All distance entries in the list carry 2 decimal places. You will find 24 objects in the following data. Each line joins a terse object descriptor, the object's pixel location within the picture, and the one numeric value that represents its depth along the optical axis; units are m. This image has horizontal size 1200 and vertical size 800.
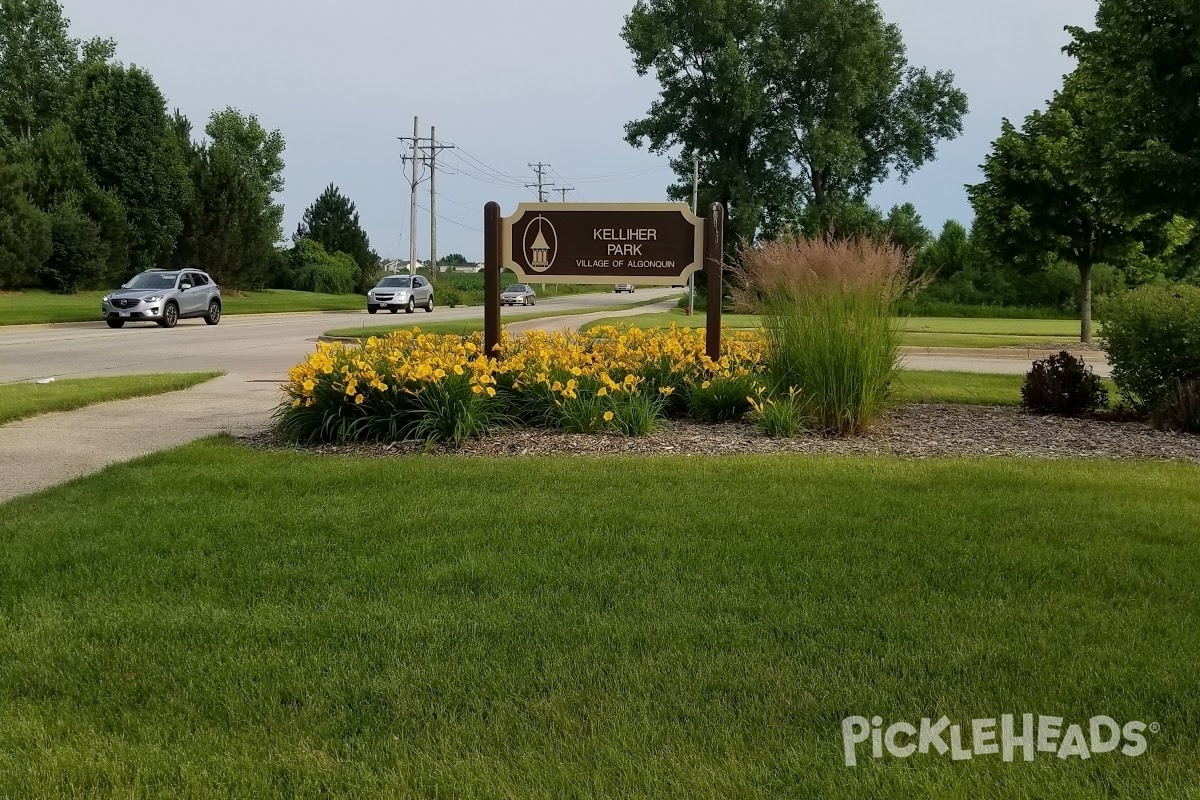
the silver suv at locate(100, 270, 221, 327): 24.72
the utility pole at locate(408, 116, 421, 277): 45.94
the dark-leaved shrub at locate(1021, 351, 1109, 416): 9.01
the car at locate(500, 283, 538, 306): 53.22
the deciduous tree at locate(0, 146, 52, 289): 32.41
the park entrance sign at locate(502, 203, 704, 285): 9.09
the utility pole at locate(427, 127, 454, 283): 51.19
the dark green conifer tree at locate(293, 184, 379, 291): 64.69
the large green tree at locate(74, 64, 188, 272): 39.06
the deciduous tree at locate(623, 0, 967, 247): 46.56
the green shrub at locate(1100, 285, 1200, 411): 8.19
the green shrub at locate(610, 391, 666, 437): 7.34
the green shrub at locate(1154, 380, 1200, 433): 7.81
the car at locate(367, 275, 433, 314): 35.94
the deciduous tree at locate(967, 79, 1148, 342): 20.08
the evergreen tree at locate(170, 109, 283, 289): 43.72
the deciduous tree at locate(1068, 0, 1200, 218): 10.59
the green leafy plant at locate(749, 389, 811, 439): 7.24
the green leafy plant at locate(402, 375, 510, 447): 7.01
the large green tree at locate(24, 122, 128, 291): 35.17
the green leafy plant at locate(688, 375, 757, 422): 8.00
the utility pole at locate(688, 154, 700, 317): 43.66
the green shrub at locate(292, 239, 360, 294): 55.12
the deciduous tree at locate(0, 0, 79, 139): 46.69
